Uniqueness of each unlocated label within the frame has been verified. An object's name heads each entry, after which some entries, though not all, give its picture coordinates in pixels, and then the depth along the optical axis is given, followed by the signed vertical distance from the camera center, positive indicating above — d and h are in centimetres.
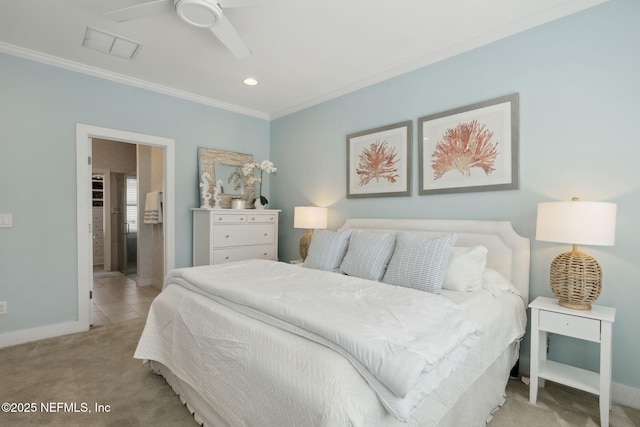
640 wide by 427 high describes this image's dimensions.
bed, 110 -55
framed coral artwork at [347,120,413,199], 310 +50
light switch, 277 -12
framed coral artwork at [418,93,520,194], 244 +52
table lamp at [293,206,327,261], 366 -11
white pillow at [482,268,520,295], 214 -52
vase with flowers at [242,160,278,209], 418 +49
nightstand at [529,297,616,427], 174 -76
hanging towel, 462 -1
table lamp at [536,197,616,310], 176 -16
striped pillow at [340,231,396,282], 242 -38
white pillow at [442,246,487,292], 211 -41
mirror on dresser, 399 +45
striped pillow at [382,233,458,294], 208 -37
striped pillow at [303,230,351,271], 278 -38
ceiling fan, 179 +115
